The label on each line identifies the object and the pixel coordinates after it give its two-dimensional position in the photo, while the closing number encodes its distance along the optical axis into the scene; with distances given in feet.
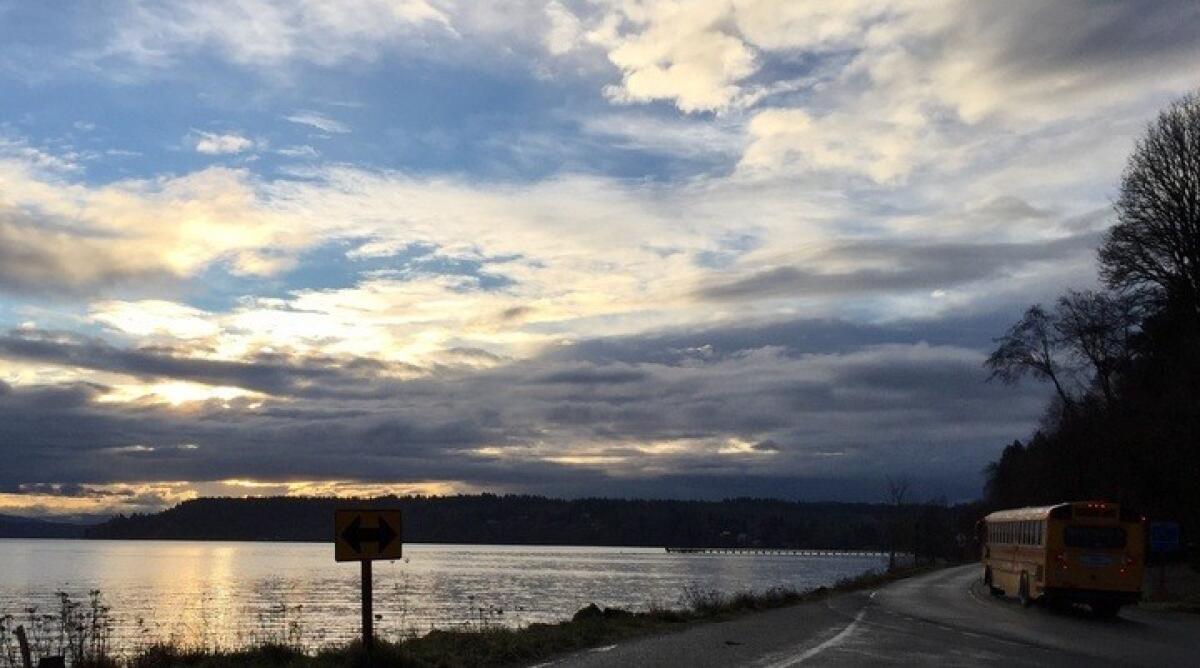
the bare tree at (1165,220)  157.38
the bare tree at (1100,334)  190.90
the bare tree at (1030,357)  208.44
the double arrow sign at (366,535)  46.98
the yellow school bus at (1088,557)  103.45
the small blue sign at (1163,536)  137.08
